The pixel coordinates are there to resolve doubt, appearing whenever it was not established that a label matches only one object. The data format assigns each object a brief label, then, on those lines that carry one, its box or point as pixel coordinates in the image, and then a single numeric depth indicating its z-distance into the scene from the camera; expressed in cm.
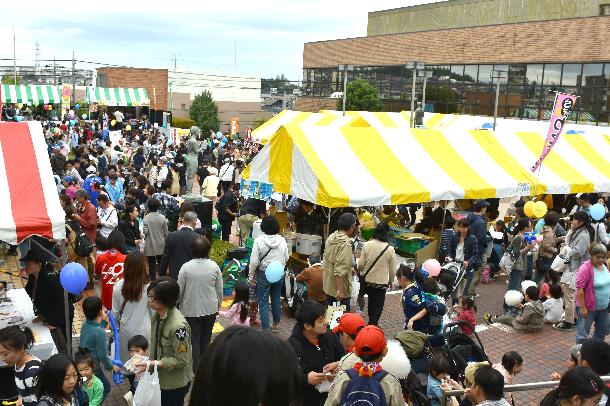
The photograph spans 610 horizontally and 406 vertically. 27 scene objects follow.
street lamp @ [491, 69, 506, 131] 3591
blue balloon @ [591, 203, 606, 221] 925
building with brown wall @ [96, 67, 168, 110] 5491
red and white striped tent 481
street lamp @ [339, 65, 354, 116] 2206
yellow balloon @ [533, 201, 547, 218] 1103
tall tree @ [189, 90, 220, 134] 4784
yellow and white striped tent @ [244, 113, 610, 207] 938
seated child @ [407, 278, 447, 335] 563
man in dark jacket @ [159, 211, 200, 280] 700
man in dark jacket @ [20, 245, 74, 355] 544
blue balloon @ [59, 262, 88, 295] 527
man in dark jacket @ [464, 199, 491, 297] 889
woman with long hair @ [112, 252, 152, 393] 510
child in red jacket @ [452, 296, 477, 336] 641
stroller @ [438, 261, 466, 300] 708
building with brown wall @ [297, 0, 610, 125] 3127
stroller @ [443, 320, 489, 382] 494
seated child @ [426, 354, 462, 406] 474
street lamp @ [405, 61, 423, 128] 1870
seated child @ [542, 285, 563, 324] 849
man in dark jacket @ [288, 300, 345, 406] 398
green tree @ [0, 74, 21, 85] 7471
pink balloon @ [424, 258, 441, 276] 755
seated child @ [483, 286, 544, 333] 820
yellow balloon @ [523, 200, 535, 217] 1107
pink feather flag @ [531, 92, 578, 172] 1192
